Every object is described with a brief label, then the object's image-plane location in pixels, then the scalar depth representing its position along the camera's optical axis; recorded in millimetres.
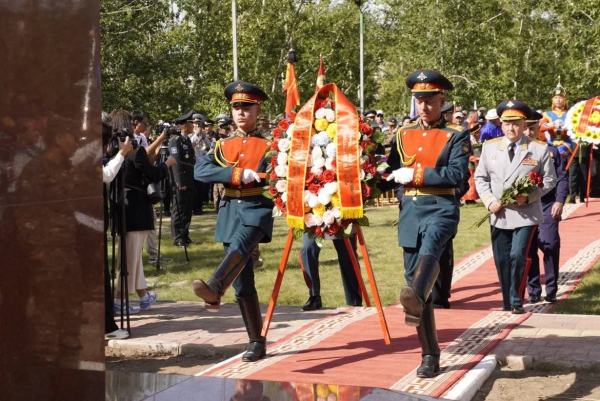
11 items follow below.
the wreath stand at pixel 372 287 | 7562
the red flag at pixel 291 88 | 9180
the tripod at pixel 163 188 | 13166
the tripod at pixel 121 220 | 8586
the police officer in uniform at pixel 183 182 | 15680
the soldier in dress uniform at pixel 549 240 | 10133
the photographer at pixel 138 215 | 9852
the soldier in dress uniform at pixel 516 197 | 9297
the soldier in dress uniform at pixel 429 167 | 7609
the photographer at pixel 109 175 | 8070
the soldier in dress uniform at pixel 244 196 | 7512
